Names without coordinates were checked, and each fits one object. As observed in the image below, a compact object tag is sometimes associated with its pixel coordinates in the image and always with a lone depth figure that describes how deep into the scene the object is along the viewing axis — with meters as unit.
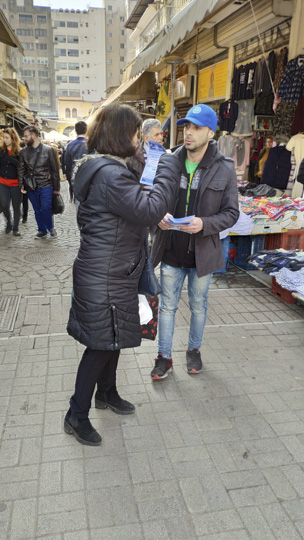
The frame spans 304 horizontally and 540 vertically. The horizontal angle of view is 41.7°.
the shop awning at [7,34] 10.16
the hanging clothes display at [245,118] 8.12
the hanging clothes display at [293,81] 6.30
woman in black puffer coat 2.20
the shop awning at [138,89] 12.35
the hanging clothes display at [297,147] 6.64
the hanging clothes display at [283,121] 6.82
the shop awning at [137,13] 21.61
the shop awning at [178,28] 5.06
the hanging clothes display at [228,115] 8.39
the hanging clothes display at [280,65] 6.81
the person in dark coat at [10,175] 7.83
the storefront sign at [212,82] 9.42
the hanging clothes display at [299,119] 6.41
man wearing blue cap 3.03
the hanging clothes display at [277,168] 7.10
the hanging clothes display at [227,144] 8.71
